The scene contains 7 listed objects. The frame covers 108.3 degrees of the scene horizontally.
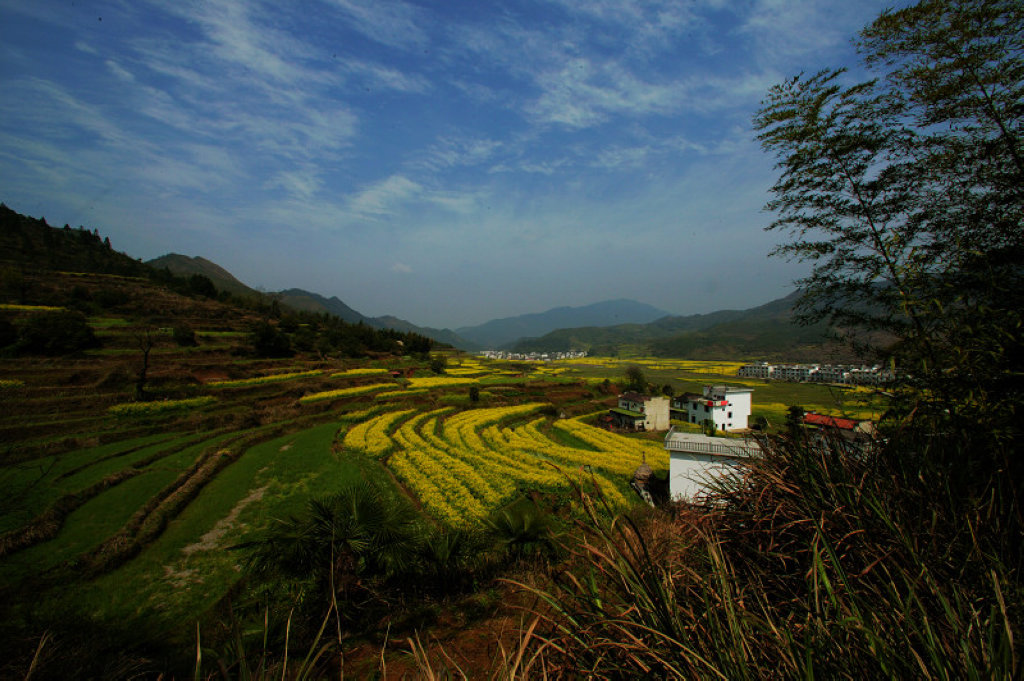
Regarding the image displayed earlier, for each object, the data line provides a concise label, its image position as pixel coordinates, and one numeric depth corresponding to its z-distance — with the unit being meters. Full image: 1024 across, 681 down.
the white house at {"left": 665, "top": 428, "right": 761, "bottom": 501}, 15.41
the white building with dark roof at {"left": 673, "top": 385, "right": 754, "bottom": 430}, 35.41
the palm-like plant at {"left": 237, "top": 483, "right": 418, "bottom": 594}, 6.47
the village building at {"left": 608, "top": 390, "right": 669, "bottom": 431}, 36.59
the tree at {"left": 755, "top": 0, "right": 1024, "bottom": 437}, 3.01
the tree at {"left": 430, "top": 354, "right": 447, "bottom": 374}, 57.94
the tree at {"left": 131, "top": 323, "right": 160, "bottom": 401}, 25.46
